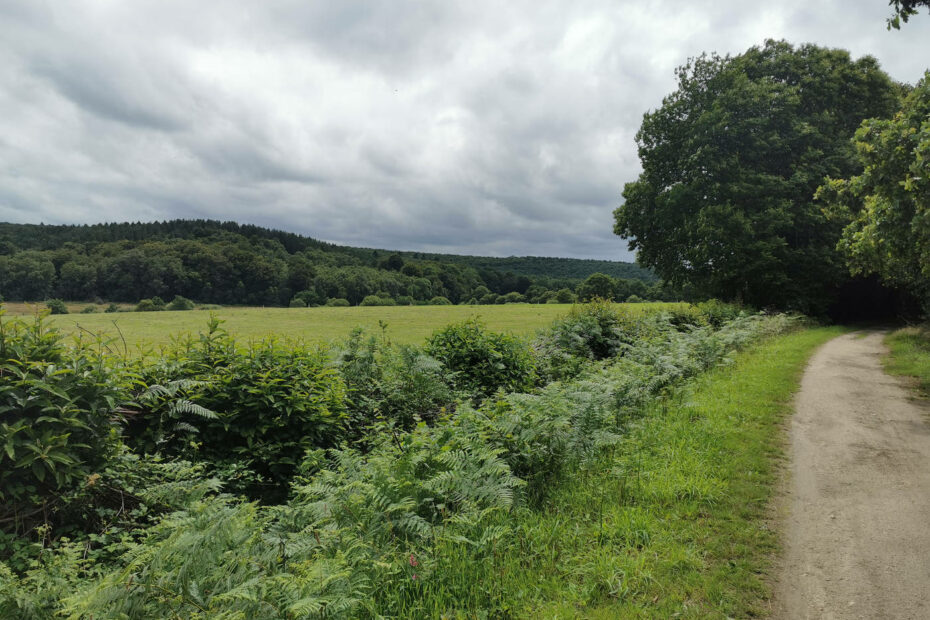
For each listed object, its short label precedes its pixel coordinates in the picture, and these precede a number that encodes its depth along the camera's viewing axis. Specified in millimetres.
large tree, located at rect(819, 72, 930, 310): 9852
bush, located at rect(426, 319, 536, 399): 10734
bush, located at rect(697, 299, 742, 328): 22966
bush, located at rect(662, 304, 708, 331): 20953
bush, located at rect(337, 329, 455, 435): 8381
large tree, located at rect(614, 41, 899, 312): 27500
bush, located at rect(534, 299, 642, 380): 13766
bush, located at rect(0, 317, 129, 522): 3686
